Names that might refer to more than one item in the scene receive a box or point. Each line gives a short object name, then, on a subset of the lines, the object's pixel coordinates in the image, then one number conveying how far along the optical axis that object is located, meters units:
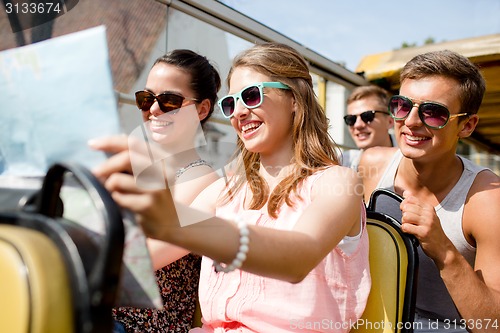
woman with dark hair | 1.66
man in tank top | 1.57
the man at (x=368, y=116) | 3.65
